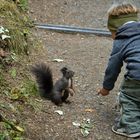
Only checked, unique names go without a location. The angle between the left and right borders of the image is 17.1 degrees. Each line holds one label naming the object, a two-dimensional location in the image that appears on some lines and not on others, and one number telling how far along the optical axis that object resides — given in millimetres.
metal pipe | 8219
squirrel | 4988
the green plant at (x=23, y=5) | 8108
